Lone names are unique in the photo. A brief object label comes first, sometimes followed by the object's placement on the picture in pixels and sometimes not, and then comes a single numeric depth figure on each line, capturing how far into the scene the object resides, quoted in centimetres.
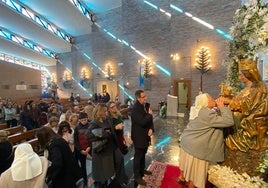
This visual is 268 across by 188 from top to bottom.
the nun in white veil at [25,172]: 166
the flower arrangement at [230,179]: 165
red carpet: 301
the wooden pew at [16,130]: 500
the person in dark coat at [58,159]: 213
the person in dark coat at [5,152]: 251
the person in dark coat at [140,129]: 299
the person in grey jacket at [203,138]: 196
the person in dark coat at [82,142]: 300
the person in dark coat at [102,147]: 258
